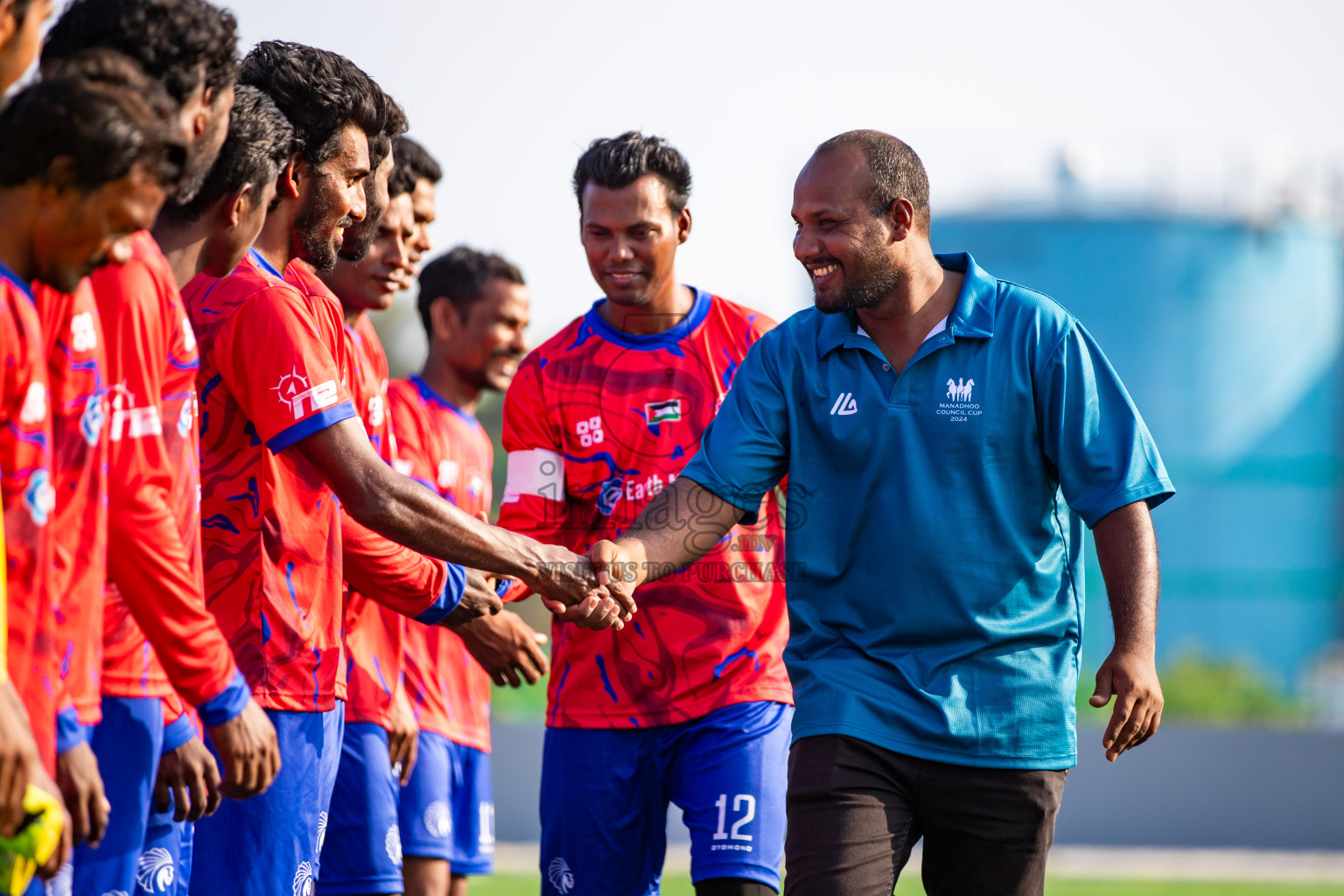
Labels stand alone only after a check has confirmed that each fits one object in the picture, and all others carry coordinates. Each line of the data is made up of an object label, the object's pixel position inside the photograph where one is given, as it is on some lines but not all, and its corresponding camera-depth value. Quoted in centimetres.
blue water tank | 5791
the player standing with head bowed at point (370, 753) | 1125
